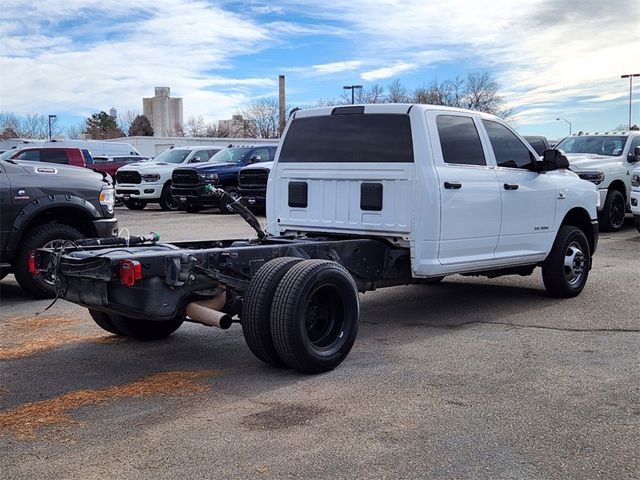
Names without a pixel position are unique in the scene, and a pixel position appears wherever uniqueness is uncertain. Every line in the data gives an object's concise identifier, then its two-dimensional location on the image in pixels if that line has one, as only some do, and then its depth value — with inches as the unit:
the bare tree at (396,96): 2265.3
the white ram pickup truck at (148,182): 896.9
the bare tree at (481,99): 2240.4
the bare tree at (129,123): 3442.9
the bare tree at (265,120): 2960.1
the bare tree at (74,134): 3114.2
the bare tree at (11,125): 2544.3
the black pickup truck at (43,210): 330.6
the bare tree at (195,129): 3336.6
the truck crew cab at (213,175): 828.0
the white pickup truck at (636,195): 527.2
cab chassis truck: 214.7
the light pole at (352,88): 2161.7
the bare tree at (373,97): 2350.3
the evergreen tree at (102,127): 3280.0
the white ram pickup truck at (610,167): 592.4
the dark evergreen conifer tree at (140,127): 3304.6
